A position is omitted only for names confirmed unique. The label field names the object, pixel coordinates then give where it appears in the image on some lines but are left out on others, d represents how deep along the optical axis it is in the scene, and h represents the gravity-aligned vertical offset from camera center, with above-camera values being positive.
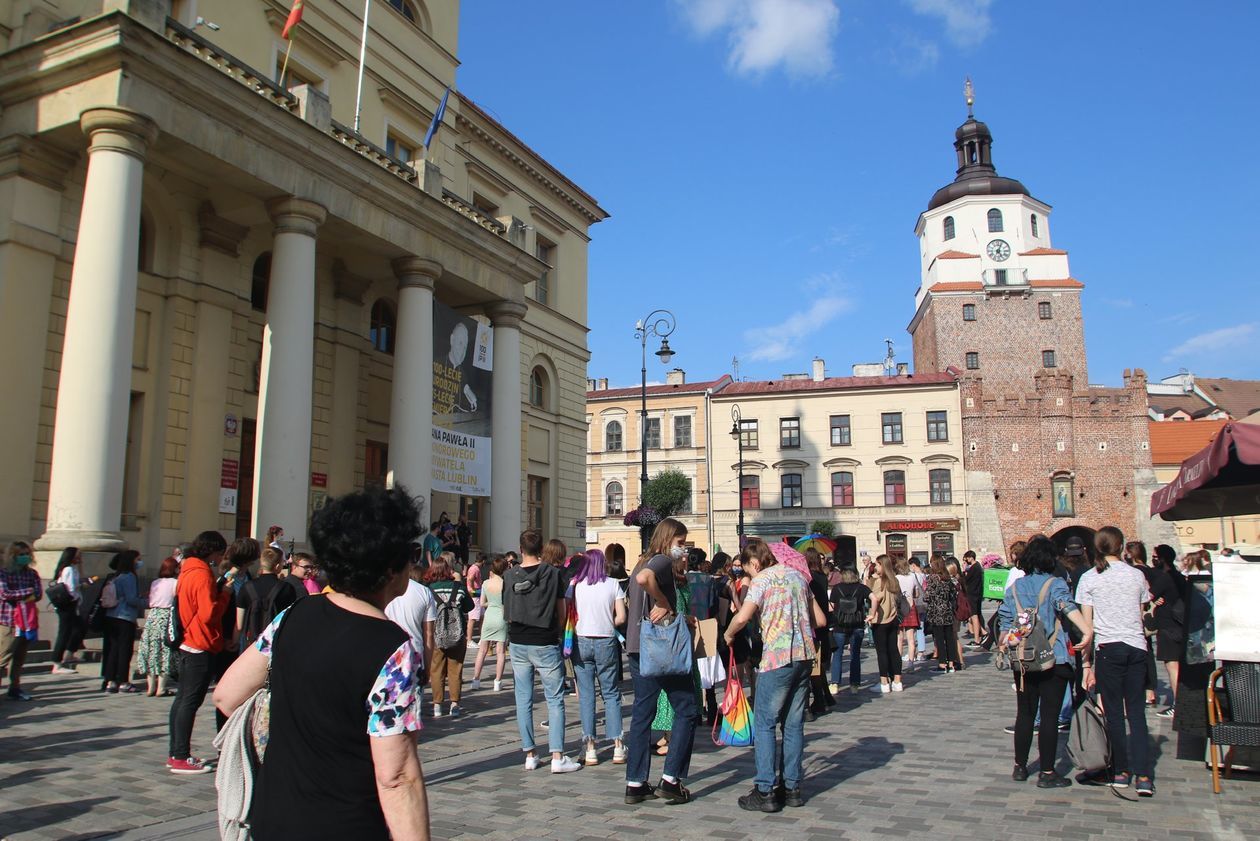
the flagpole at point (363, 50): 20.00 +11.29
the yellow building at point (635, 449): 56.03 +6.24
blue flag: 22.52 +10.66
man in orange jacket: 7.19 -0.73
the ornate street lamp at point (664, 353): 29.02 +6.25
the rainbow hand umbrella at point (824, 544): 15.95 +0.13
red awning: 7.15 +0.64
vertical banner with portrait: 20.92 +3.48
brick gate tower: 53.16 +11.55
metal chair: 6.75 -1.22
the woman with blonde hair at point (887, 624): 12.77 -1.02
